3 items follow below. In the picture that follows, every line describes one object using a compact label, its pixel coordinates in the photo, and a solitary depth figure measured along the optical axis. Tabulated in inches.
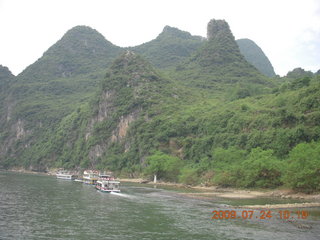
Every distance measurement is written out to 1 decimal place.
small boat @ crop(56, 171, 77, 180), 5054.1
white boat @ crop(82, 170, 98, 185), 4170.8
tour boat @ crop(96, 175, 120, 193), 3067.2
